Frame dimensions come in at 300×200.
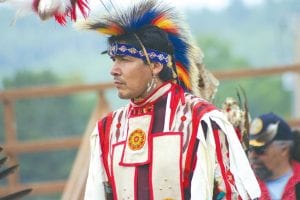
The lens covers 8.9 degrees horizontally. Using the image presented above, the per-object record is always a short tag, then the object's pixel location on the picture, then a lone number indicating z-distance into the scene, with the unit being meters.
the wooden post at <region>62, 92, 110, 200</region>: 13.95
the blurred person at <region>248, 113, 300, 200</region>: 10.79
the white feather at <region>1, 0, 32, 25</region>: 8.18
